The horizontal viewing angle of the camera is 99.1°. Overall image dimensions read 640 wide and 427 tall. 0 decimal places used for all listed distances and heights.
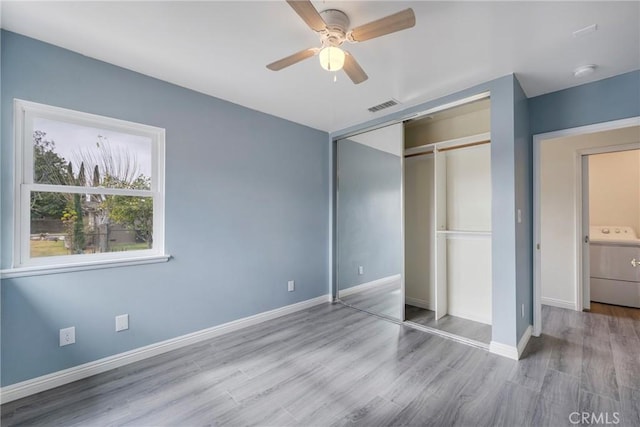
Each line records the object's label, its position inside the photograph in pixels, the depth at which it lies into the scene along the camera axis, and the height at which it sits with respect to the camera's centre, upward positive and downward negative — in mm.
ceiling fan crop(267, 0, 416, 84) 1416 +1050
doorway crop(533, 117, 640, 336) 3518 +57
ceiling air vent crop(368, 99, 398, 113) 3073 +1290
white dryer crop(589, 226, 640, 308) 3680 -754
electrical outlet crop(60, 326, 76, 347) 2064 -905
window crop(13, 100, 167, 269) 2008 +230
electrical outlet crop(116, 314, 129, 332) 2311 -899
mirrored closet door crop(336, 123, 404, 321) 3957 -152
